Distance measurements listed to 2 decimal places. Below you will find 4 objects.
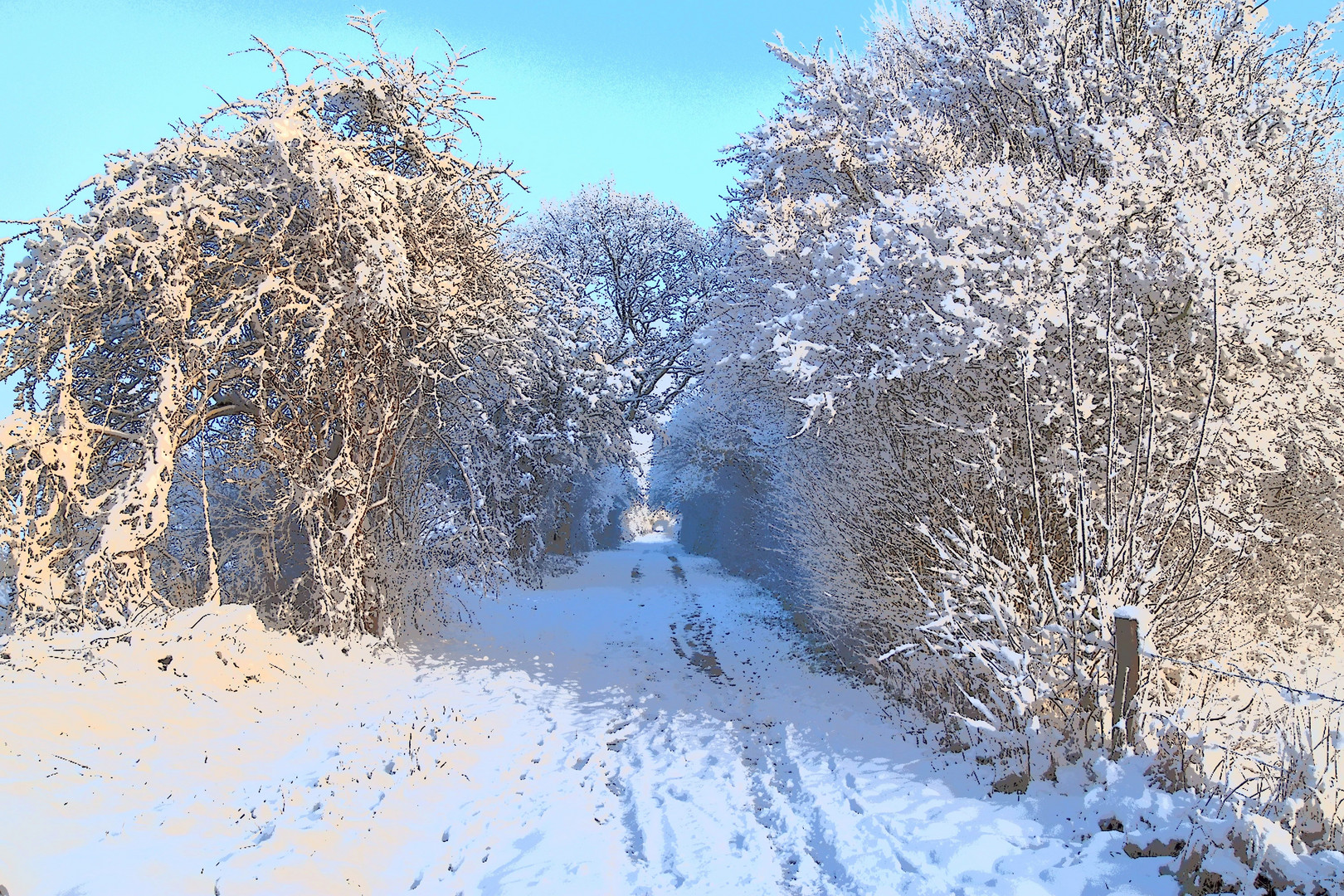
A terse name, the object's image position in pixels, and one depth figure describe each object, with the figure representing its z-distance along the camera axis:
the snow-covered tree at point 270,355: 8.39
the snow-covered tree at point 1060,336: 6.39
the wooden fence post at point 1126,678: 5.14
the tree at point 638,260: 28.25
